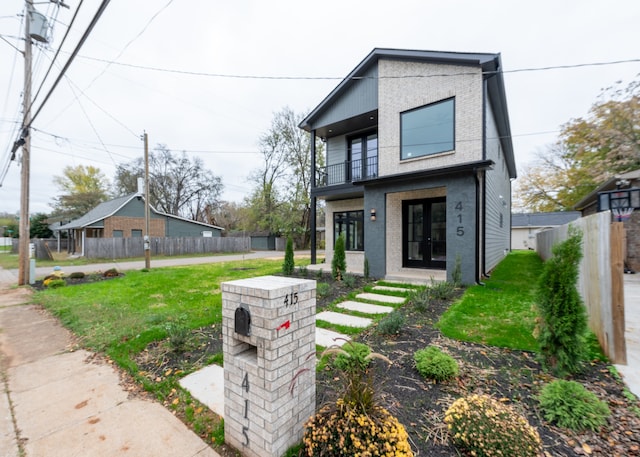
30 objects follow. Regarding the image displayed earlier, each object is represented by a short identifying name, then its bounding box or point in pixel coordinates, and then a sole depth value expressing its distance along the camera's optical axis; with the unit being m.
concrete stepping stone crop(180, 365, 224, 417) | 2.58
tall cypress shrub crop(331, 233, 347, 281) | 8.52
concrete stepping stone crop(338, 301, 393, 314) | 5.31
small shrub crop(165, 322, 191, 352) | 3.56
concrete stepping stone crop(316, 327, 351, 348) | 3.88
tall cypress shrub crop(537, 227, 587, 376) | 2.66
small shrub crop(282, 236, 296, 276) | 9.35
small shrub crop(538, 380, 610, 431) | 2.06
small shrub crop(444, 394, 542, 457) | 1.69
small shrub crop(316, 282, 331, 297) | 6.36
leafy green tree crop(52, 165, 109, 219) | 30.22
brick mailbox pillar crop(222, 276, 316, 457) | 1.82
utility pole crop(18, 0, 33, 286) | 8.74
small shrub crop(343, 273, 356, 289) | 7.31
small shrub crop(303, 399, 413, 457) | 1.64
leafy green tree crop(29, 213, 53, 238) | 31.77
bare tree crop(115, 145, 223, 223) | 30.08
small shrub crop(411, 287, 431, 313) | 5.06
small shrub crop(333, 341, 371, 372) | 2.75
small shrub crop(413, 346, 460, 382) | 2.77
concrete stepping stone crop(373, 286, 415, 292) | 6.86
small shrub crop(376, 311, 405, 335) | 3.97
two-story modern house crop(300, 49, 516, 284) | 7.29
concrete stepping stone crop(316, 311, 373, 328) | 4.62
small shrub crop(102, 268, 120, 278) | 10.30
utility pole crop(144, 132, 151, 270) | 12.74
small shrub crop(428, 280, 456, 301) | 5.94
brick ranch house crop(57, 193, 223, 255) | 20.62
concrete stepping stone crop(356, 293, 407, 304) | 6.00
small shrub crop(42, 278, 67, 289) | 8.52
